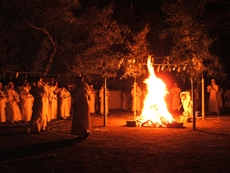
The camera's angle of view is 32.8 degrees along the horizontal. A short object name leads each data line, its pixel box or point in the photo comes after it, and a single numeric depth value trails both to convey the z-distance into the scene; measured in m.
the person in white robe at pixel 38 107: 14.91
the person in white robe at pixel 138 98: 25.61
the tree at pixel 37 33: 20.56
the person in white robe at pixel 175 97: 25.50
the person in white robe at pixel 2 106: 18.31
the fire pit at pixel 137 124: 17.08
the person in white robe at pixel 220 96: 26.94
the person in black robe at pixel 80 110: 13.75
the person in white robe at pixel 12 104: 18.42
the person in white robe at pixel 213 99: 22.95
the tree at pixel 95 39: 20.53
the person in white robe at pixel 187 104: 19.09
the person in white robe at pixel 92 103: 24.52
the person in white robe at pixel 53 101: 19.94
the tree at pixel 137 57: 18.72
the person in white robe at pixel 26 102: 19.05
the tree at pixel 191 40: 16.98
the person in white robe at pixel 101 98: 24.70
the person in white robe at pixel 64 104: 21.47
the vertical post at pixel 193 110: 15.81
